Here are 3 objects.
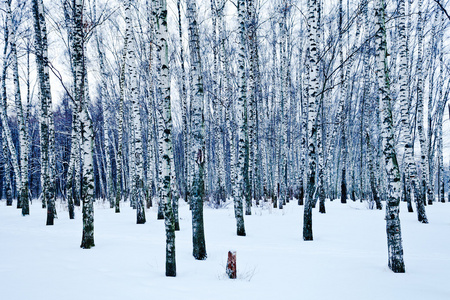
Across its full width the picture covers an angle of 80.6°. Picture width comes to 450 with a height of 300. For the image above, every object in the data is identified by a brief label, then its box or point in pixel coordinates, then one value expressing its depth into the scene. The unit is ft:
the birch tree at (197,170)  17.29
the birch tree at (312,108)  22.47
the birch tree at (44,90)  29.66
